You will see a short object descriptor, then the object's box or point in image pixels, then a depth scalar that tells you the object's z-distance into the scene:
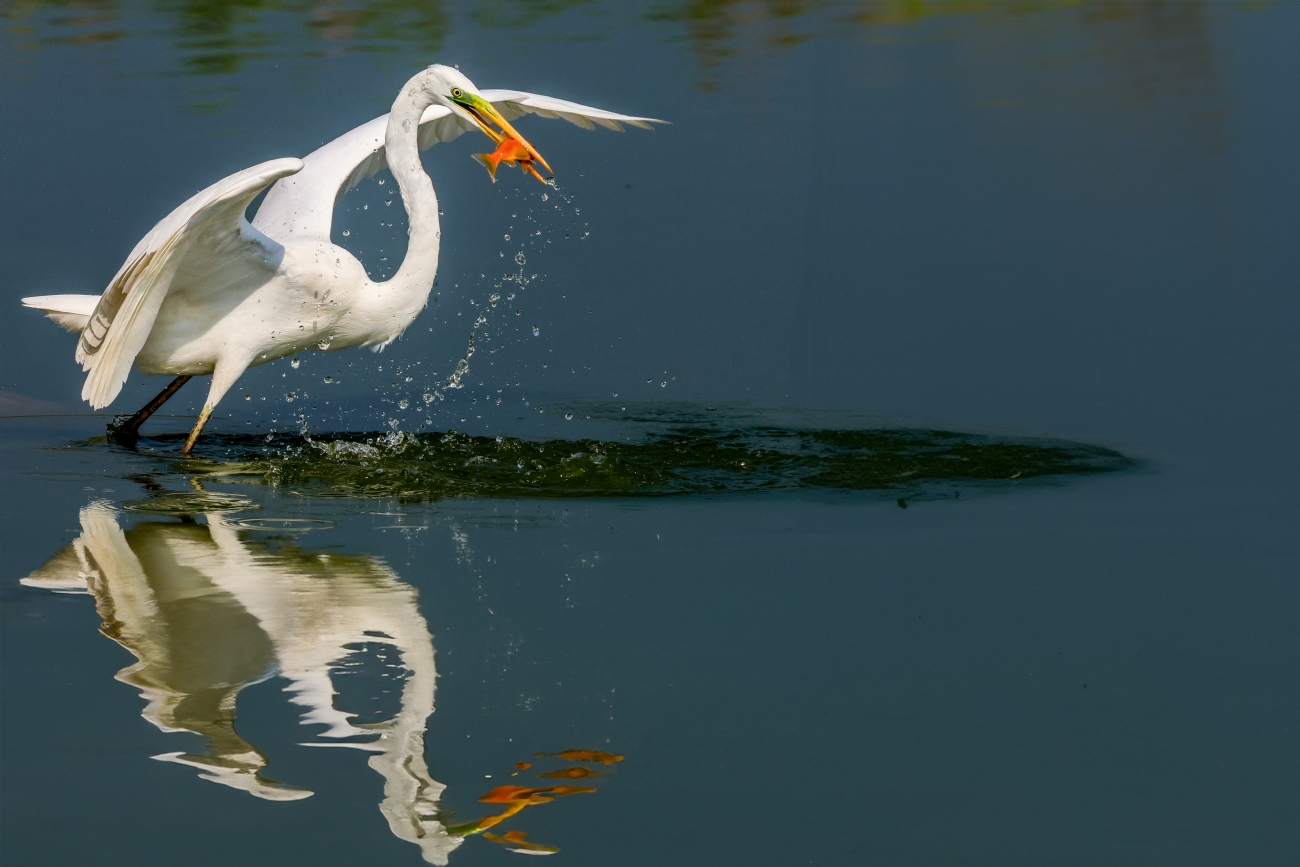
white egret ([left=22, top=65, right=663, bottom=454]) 12.84
